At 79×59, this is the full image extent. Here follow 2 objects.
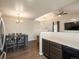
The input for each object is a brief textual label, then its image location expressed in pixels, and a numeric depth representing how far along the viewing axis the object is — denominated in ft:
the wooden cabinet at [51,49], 7.64
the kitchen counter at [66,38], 6.10
